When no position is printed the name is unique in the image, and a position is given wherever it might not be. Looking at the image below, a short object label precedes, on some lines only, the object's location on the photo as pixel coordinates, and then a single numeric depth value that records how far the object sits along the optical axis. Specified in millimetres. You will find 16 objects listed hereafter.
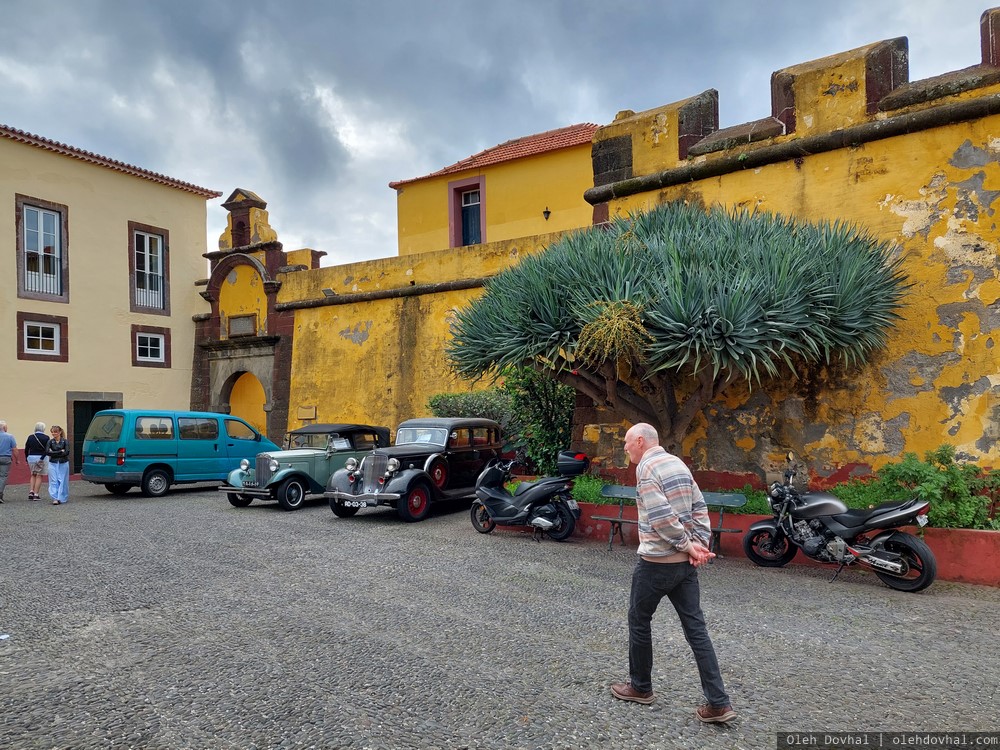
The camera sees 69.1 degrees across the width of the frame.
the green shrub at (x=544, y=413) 11945
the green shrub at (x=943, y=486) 7043
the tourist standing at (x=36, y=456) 13555
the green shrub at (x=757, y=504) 8383
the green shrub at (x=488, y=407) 13882
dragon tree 7312
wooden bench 8023
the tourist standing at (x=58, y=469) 13008
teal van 13789
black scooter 9039
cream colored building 18156
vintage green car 12117
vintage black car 10578
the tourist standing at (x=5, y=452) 12992
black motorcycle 6473
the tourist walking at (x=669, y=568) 3740
